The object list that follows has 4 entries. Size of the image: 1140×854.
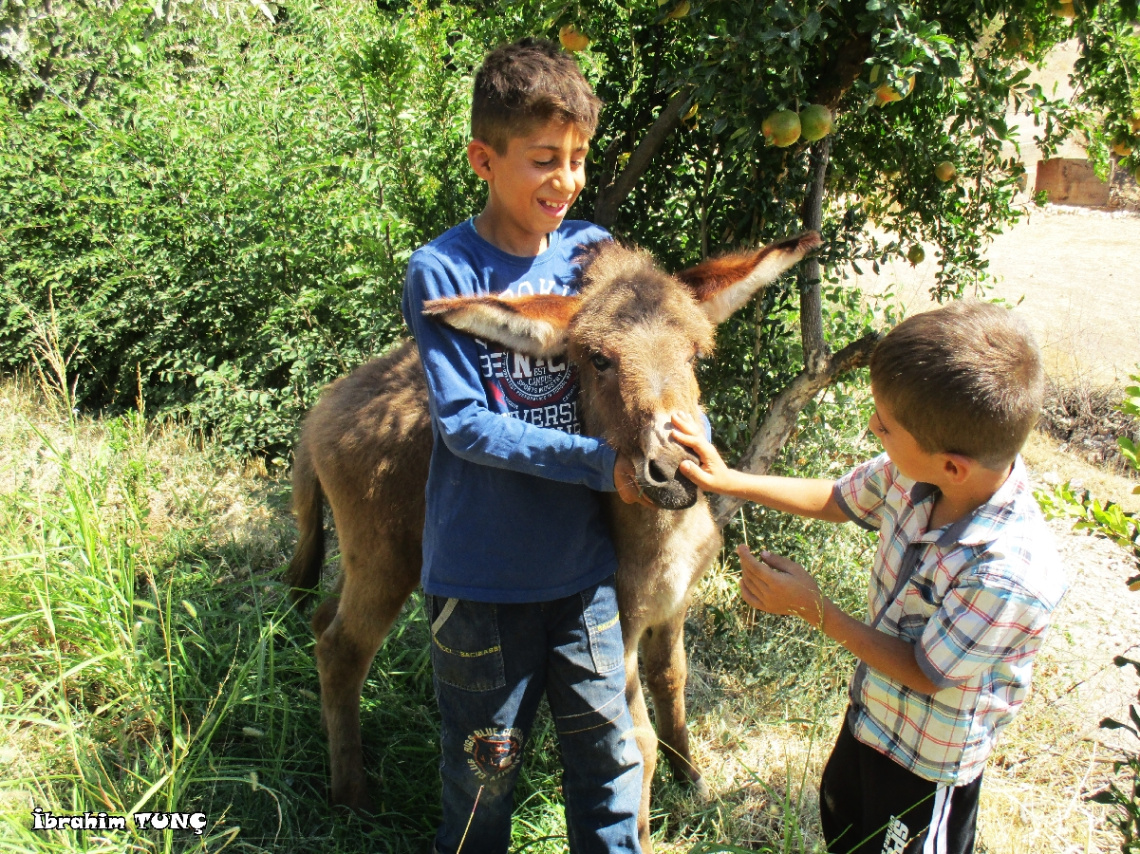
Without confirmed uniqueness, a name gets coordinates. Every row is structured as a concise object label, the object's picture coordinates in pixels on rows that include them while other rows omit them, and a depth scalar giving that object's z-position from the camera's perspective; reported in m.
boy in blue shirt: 2.36
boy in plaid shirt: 2.04
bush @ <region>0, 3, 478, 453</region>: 5.86
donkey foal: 2.43
